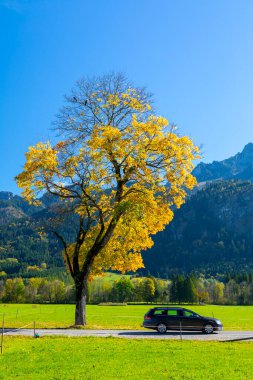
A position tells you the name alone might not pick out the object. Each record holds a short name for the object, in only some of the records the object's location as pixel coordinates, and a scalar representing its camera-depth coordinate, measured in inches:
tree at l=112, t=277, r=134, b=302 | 6747.1
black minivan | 1123.3
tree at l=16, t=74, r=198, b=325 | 1051.9
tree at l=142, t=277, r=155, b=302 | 6658.5
